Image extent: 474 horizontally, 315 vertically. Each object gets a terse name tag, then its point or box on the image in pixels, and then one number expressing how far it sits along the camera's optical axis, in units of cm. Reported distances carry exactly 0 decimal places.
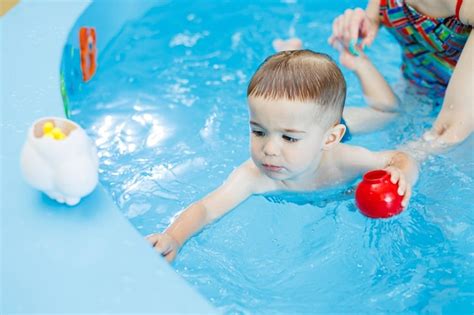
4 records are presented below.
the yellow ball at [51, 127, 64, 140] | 146
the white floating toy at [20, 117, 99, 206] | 145
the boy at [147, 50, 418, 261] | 167
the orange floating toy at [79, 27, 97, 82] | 206
